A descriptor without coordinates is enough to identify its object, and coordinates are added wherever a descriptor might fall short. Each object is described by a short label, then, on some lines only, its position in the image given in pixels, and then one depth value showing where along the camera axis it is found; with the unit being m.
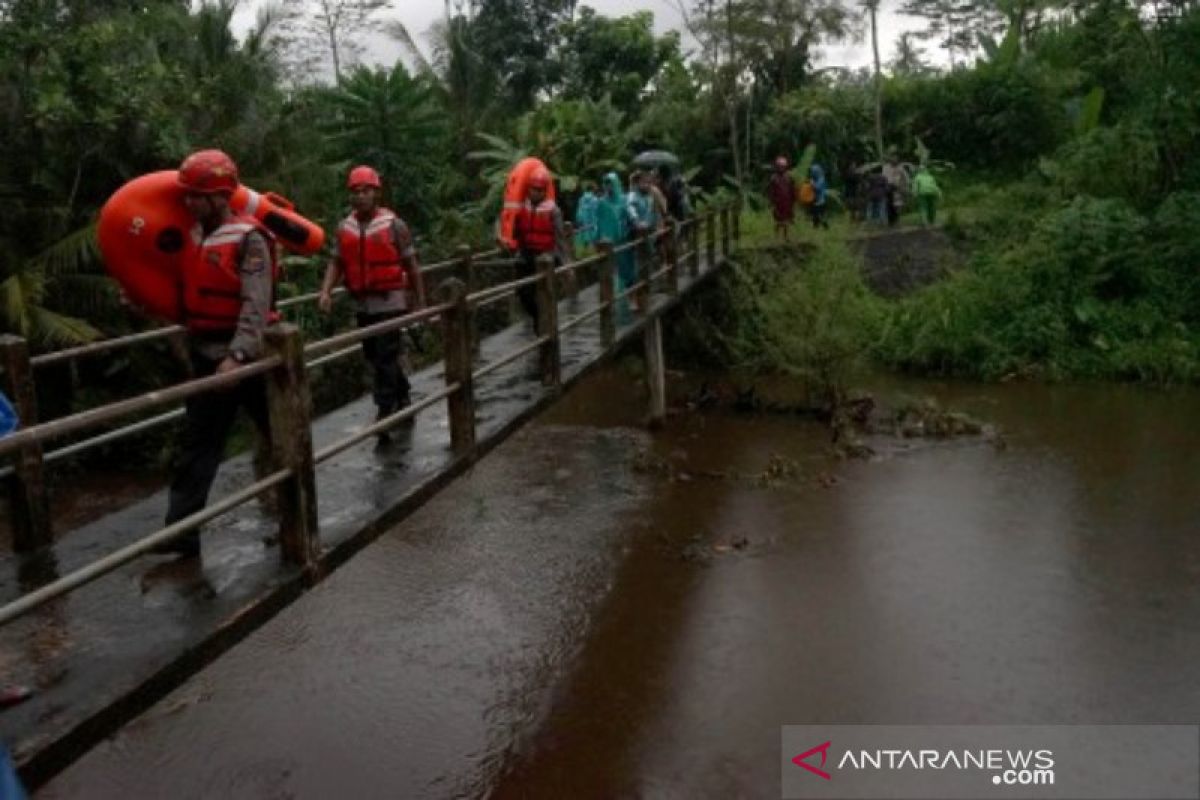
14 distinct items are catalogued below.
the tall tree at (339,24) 23.54
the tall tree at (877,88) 20.77
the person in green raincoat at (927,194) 17.88
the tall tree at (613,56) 23.98
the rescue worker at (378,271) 5.65
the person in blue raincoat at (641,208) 10.85
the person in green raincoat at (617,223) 10.86
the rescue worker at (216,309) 3.82
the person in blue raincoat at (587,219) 12.07
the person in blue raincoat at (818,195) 17.89
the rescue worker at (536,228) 8.24
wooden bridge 3.01
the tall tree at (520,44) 25.20
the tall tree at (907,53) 34.69
